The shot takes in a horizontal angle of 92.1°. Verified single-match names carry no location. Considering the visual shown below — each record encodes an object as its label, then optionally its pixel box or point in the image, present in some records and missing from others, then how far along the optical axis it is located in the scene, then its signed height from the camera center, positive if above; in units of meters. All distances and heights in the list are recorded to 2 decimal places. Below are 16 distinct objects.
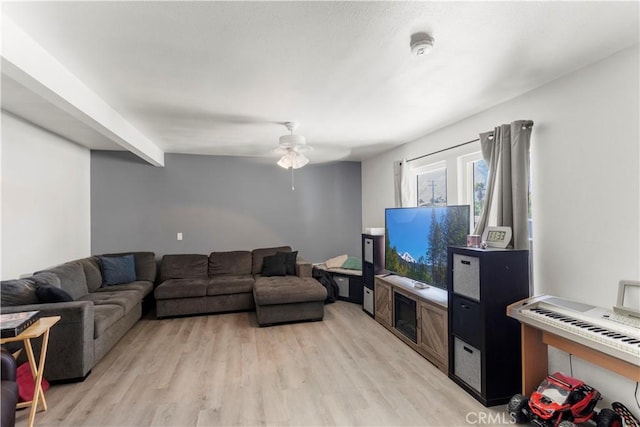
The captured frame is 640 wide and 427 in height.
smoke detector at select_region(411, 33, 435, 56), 1.72 +0.98
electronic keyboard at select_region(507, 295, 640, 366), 1.63 -0.66
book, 1.90 -0.66
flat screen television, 2.87 -0.23
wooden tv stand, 2.78 -1.02
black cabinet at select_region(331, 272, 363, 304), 4.94 -1.13
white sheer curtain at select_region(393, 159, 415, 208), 4.27 +0.42
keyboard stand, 1.99 -0.96
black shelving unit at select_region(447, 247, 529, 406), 2.29 -0.82
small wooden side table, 1.98 -0.92
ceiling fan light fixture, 3.36 +0.64
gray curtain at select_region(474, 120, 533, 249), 2.49 +0.33
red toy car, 1.88 -1.21
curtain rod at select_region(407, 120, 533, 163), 2.50 +0.77
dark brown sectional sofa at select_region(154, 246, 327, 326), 3.94 -0.93
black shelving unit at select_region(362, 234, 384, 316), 4.26 -0.65
